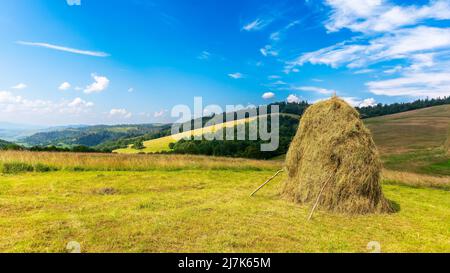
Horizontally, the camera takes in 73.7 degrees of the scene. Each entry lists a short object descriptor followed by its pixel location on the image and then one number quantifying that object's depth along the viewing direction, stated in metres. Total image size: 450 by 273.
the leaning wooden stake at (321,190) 9.38
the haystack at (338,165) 10.00
